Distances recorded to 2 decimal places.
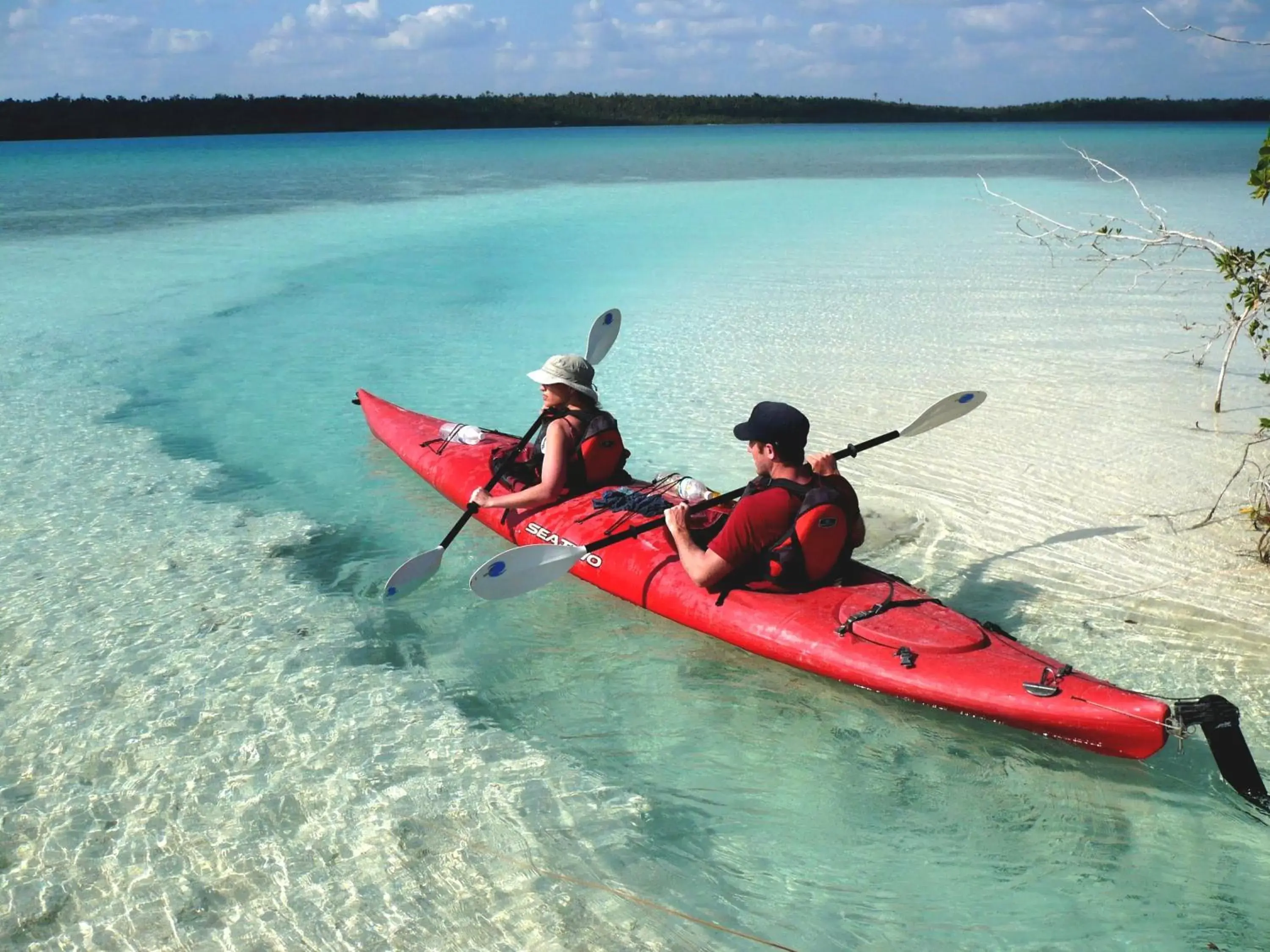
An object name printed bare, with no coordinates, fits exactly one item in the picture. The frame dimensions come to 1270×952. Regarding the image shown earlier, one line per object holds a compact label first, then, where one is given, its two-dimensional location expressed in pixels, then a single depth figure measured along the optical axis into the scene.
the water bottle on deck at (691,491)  5.53
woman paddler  5.61
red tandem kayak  3.86
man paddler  4.43
